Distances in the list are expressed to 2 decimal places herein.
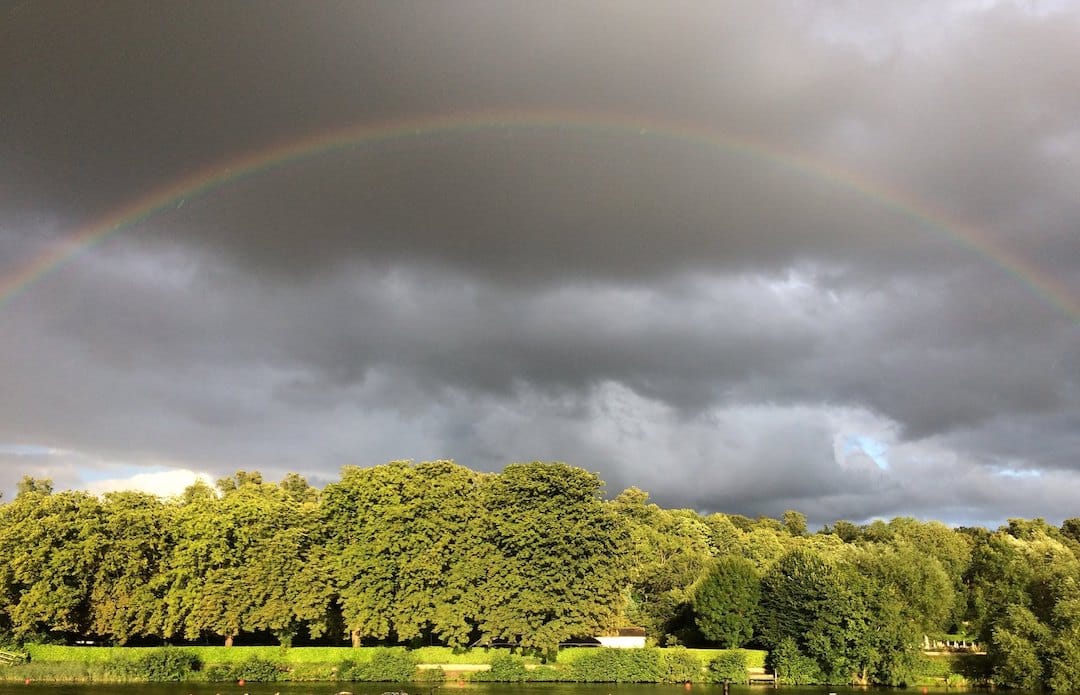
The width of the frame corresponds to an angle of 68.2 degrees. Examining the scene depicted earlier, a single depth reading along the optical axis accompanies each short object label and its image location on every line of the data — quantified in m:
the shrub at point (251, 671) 72.19
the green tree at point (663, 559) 96.81
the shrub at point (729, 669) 77.25
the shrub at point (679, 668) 78.06
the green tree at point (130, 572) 73.38
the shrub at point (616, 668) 77.31
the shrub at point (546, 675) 76.19
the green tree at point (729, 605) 83.19
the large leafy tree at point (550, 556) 76.94
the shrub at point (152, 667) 69.88
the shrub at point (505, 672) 74.94
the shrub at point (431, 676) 74.31
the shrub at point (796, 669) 77.19
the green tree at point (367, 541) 77.12
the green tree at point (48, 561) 71.19
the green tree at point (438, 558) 76.75
